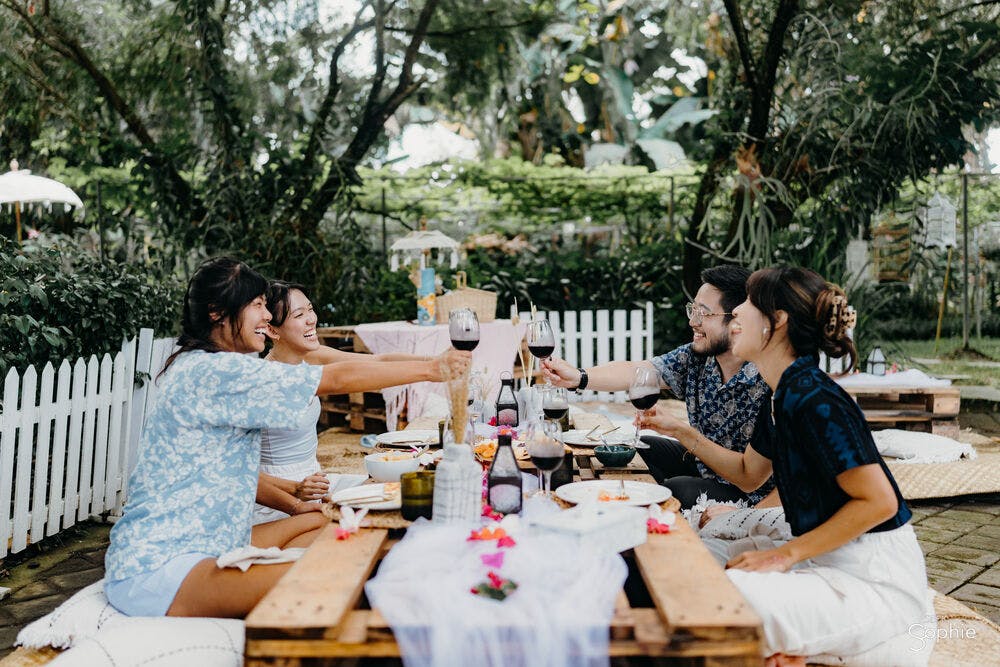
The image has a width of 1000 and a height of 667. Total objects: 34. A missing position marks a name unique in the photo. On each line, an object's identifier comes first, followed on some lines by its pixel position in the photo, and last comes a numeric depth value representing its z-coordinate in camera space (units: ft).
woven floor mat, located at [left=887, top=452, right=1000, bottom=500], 15.64
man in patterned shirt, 10.16
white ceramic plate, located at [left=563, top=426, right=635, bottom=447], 9.82
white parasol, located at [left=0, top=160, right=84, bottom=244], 19.65
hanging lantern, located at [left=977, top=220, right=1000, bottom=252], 28.98
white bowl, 8.11
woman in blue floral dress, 7.00
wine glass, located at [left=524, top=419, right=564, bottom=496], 6.76
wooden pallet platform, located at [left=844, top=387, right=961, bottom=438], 19.07
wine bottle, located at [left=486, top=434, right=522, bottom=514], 6.56
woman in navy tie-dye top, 6.35
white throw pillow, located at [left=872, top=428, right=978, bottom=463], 17.15
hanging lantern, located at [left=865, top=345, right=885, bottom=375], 20.24
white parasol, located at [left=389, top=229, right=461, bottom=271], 23.68
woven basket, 23.21
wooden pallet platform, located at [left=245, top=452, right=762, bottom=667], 4.80
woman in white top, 9.33
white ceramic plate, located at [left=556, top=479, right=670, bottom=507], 7.09
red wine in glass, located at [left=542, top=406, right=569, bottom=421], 9.23
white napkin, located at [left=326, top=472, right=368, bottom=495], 10.44
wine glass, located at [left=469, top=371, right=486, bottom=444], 10.25
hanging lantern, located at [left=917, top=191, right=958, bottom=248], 28.17
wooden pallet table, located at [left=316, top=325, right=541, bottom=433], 22.35
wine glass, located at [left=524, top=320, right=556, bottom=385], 9.91
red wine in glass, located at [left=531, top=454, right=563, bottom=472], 6.80
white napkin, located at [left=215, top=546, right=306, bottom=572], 6.88
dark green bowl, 8.83
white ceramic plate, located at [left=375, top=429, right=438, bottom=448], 9.89
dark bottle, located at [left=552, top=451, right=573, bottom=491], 8.48
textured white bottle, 6.36
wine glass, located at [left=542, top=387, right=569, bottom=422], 9.19
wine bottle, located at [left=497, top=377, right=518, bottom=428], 10.45
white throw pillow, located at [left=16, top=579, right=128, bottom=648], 7.22
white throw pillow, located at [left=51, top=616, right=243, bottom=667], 6.40
